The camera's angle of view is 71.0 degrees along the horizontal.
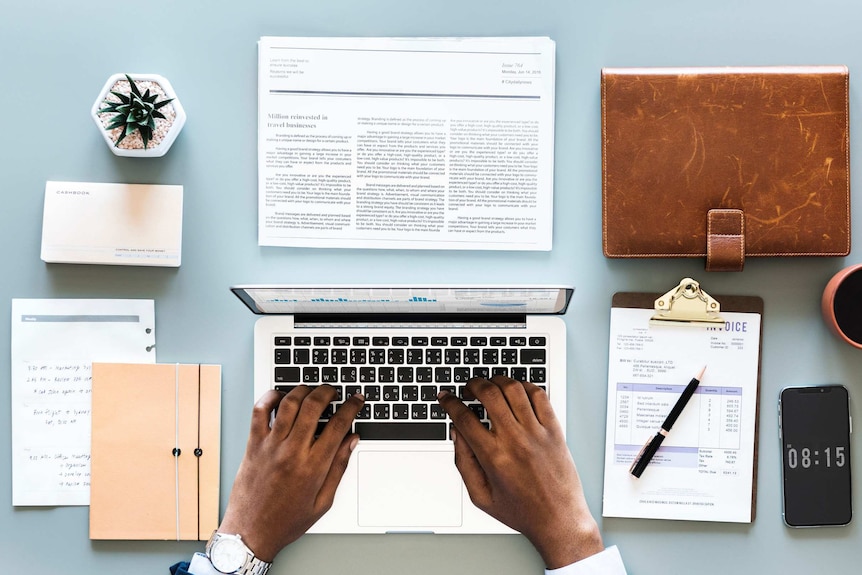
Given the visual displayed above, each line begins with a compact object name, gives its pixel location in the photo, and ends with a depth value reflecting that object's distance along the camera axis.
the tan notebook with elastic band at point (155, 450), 0.86
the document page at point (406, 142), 0.86
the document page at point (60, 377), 0.87
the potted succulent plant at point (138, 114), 0.81
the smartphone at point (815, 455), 0.86
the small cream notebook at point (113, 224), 0.86
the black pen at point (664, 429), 0.85
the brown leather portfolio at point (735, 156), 0.82
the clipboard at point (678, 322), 0.85
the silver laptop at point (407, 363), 0.82
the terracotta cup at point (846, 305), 0.83
